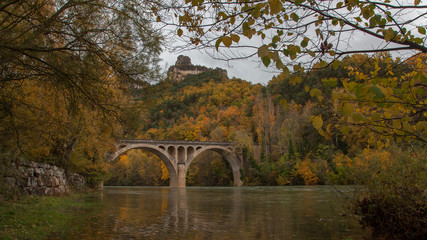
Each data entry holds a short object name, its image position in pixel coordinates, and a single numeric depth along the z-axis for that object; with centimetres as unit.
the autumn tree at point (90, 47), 417
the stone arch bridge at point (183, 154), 4528
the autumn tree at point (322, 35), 222
